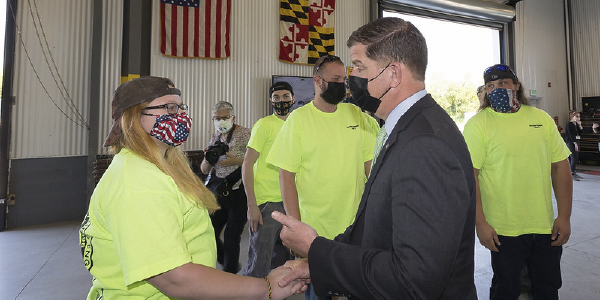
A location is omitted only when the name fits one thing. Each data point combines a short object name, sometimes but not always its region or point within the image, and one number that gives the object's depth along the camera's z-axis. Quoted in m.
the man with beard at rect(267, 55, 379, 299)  2.04
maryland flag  7.34
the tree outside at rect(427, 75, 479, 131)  14.69
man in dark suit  0.83
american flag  6.21
